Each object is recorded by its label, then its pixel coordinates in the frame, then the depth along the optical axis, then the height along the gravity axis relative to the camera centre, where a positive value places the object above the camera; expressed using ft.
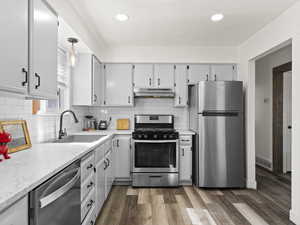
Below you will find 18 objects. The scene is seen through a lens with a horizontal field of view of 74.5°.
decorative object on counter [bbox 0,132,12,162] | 4.37 -0.63
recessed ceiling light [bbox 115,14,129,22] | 8.45 +4.27
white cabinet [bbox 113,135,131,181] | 11.32 -2.47
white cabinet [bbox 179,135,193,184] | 11.26 -2.51
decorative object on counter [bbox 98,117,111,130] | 12.57 -0.65
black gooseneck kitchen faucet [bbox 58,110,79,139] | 8.36 -0.66
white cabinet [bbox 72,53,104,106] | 10.43 +1.80
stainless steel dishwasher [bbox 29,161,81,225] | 3.15 -1.62
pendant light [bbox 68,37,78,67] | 7.49 +2.27
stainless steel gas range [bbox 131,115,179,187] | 10.87 -2.39
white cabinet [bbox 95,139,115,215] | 7.39 -2.45
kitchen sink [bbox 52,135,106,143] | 9.28 -1.12
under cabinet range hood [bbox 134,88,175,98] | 12.03 +1.41
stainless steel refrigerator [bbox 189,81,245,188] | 10.62 -1.11
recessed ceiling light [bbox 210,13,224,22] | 8.42 +4.30
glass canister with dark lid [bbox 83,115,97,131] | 12.32 -0.52
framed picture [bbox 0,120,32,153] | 5.24 -0.56
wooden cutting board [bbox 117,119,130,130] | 12.89 -0.59
